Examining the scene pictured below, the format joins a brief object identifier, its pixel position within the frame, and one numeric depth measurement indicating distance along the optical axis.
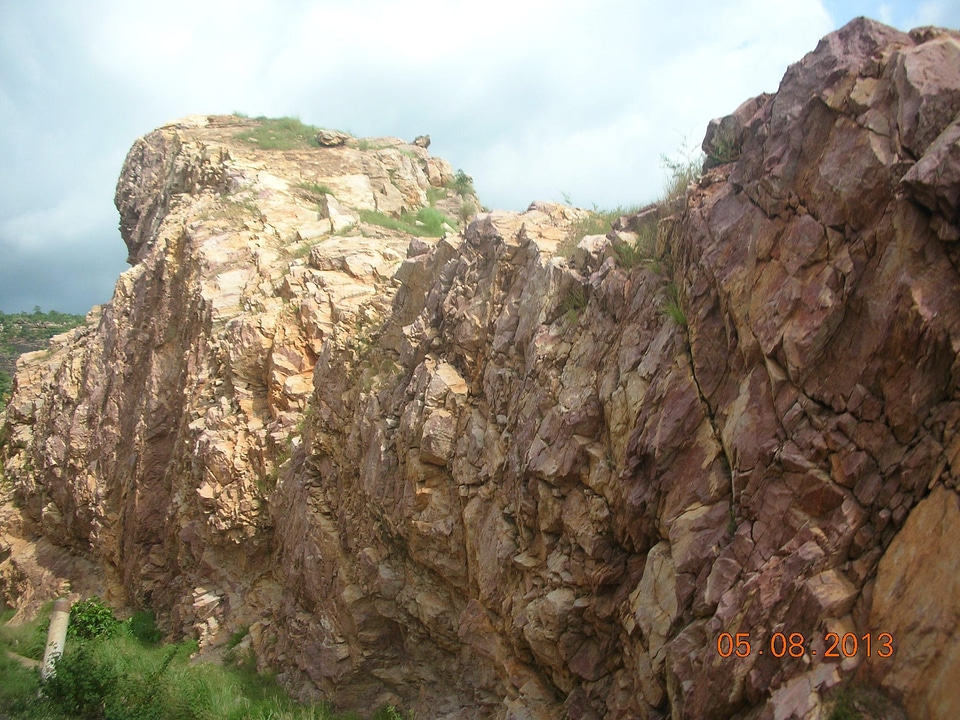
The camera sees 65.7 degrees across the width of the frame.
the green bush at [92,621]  13.84
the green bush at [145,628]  13.49
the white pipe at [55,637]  11.73
